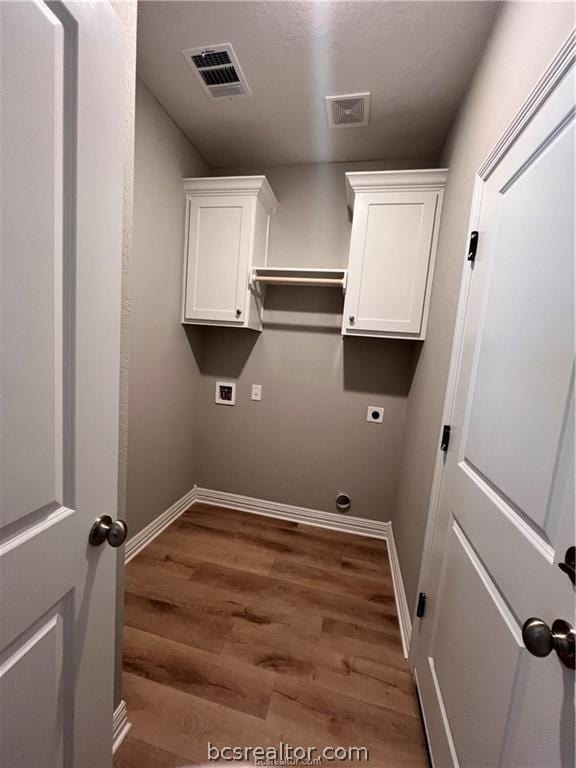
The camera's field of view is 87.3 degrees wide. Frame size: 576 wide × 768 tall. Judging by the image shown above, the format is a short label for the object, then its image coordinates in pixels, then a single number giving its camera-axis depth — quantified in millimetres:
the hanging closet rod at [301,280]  2062
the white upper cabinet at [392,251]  1812
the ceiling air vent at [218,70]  1405
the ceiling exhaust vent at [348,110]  1597
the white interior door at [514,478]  575
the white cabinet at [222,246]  2062
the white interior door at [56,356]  473
